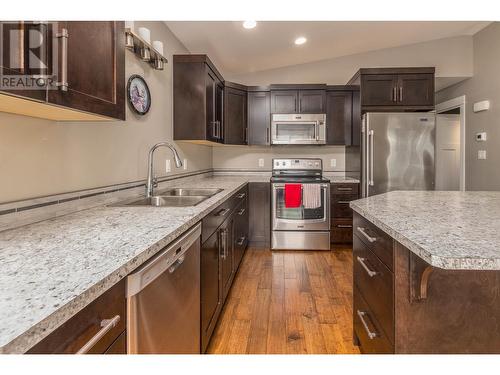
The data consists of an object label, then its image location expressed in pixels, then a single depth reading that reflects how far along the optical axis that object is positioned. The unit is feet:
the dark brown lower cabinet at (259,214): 12.57
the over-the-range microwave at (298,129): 13.06
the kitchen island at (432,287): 3.19
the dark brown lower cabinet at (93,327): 1.84
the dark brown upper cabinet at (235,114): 12.44
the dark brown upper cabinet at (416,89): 12.43
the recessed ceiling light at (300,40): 11.26
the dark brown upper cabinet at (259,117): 13.33
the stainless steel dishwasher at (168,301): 2.83
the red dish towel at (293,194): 11.99
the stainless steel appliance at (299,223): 12.19
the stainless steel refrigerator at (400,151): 11.89
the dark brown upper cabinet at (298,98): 13.11
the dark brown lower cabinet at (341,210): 12.44
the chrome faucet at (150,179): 7.14
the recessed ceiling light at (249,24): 9.24
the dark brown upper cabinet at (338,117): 13.19
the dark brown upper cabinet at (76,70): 2.70
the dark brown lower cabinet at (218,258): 5.36
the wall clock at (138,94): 6.93
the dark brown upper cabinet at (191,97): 9.53
